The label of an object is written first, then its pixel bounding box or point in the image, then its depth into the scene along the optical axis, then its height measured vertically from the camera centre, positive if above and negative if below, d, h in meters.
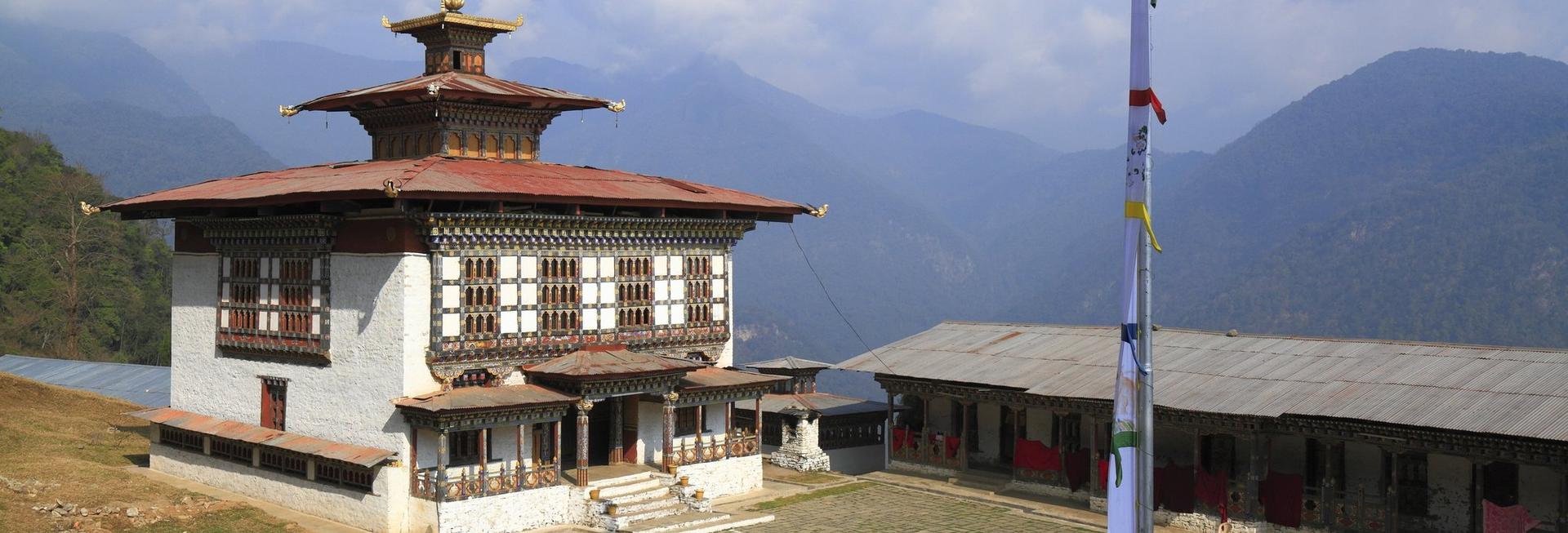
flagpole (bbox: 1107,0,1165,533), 11.70 -0.75
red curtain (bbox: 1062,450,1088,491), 25.34 -3.40
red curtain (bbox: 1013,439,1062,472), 25.97 -3.29
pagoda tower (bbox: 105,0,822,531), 22.05 -0.79
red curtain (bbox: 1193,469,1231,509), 22.41 -3.35
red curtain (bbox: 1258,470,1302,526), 21.78 -3.40
